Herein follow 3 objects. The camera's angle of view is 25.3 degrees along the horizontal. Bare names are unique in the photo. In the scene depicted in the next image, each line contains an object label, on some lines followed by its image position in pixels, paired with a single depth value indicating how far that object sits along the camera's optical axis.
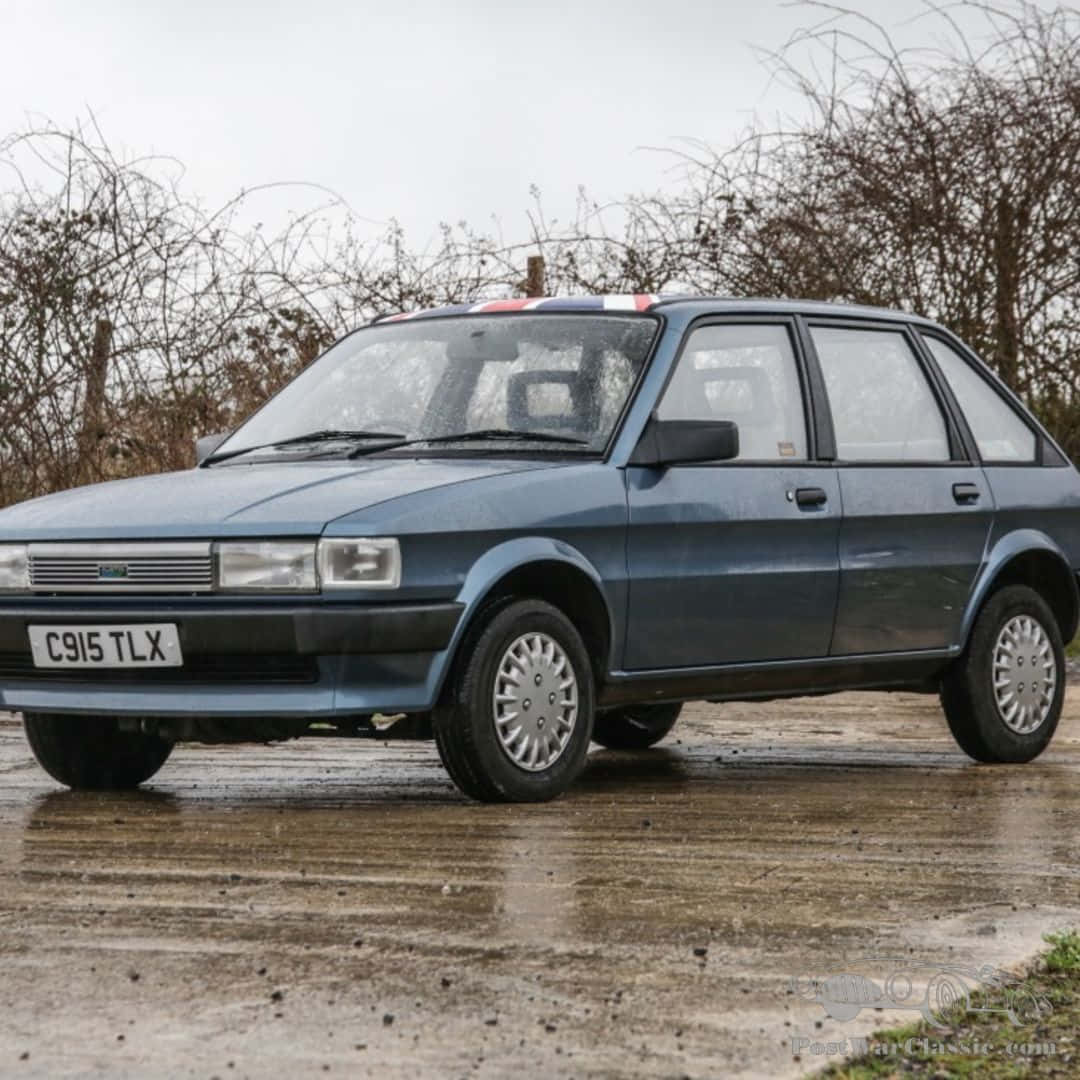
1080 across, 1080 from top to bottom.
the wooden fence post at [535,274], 15.42
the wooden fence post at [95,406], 13.82
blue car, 7.34
